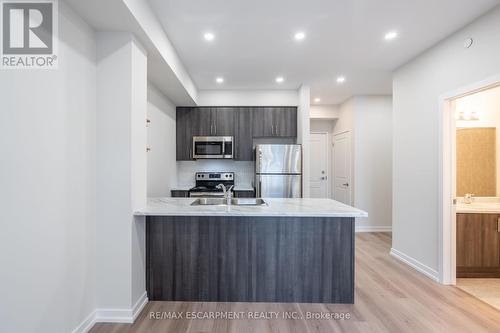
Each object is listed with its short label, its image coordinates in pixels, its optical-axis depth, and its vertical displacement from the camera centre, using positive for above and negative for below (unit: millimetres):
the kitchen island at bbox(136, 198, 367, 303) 2453 -872
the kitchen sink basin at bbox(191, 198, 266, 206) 3135 -436
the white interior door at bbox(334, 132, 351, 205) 5415 -29
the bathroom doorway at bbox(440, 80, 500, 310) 2887 -483
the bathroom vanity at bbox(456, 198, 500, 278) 3014 -844
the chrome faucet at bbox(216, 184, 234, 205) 2783 -344
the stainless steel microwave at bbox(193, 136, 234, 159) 4723 +336
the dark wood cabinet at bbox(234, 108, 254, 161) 4820 +602
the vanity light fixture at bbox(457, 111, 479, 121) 3555 +686
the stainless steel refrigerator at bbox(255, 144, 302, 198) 4316 -73
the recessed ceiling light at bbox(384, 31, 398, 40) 2723 +1395
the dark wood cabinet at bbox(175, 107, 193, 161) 4816 +580
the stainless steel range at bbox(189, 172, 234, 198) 4977 -258
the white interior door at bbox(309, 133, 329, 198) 6223 +16
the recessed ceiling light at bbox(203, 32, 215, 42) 2785 +1403
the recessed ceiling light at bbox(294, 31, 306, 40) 2742 +1394
